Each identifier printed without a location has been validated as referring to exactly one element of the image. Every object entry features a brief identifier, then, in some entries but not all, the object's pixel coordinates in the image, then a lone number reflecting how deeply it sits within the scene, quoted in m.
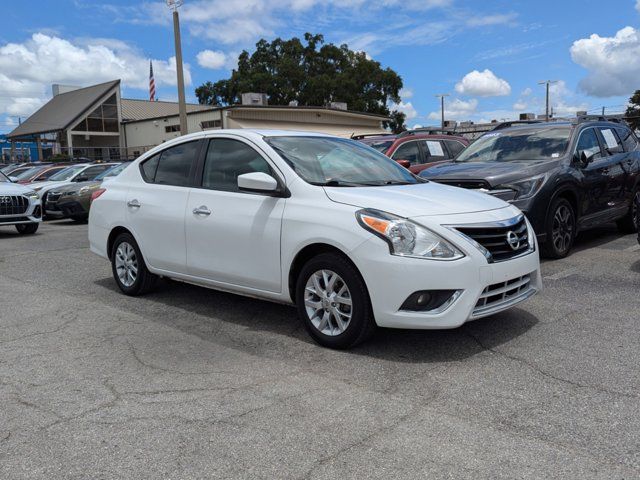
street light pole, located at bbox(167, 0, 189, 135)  17.39
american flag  56.77
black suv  7.18
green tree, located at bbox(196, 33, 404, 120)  54.75
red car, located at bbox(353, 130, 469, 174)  11.32
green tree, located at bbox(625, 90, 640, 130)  50.54
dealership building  34.88
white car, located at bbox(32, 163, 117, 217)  15.40
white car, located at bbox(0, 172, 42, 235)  12.11
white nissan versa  4.11
